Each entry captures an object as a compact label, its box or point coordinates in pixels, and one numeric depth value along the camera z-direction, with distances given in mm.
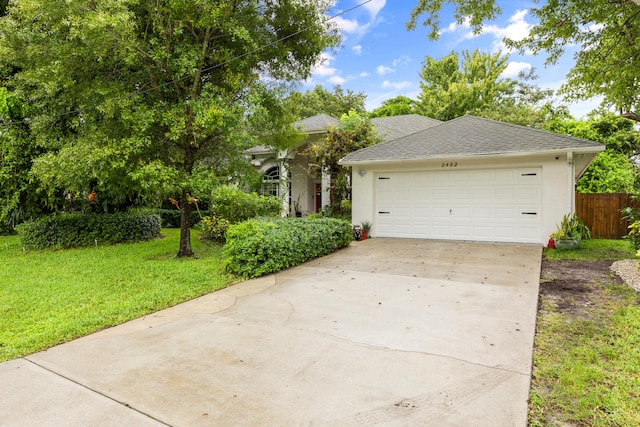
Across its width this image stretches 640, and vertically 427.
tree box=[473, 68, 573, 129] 18984
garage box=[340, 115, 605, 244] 9297
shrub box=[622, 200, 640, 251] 8039
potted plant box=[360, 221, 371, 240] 11281
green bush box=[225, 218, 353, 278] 6539
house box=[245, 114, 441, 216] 14531
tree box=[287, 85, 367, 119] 30011
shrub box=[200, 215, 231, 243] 10875
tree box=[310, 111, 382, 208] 12648
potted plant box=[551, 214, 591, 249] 8867
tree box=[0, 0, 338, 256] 6969
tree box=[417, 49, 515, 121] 24078
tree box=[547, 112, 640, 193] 15359
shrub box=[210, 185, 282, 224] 10516
